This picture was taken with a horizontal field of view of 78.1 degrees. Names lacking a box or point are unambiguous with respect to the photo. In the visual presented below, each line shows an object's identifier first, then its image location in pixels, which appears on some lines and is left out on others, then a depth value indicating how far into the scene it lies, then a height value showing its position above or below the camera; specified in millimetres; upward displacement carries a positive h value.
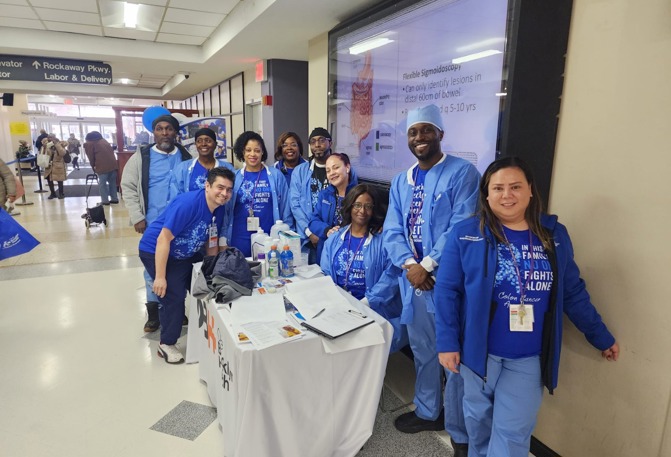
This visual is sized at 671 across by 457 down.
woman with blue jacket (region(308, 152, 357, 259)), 2732 -323
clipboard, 1650 -702
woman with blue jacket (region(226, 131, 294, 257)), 2941 -327
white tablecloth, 1560 -978
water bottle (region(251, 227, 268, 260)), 2391 -535
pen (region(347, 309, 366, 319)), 1792 -699
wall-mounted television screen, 2137 +472
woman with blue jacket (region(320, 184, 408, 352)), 2227 -606
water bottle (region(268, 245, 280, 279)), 2207 -603
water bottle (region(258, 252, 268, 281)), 2240 -635
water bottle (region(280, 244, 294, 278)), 2248 -601
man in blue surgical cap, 1904 -404
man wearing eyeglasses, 2988 -254
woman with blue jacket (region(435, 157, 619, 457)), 1468 -507
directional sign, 5910 +1135
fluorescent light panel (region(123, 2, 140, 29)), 4441 +1514
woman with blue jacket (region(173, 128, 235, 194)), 3076 -124
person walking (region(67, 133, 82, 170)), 16594 +20
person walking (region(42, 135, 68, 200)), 9023 -367
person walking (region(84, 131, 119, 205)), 8336 -219
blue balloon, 3697 +318
